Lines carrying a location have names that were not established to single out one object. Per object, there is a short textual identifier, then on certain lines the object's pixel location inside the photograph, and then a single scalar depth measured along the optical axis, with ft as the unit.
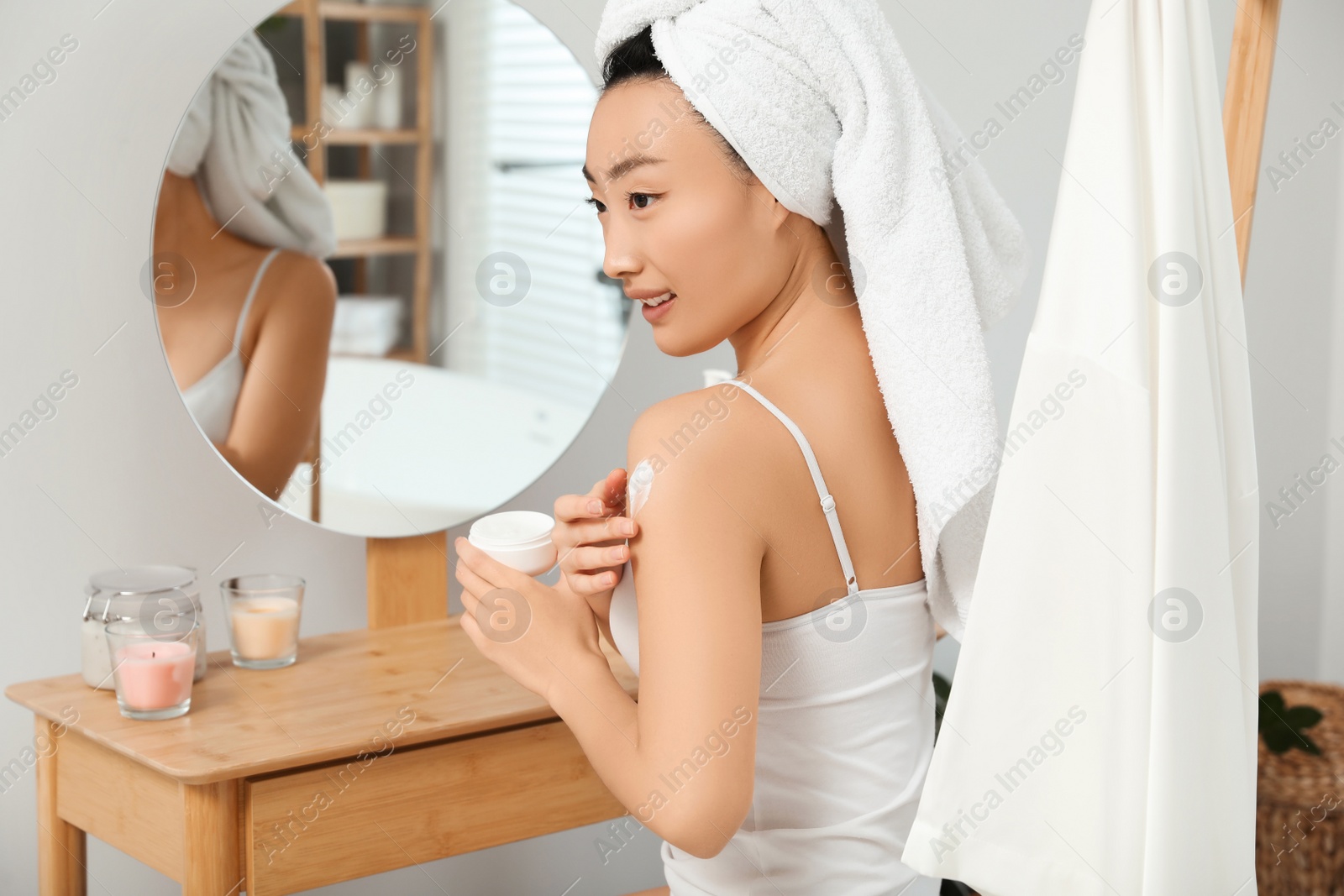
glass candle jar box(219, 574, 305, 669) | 4.38
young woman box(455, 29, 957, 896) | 2.61
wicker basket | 5.99
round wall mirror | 4.47
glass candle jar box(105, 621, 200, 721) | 3.84
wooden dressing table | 3.59
